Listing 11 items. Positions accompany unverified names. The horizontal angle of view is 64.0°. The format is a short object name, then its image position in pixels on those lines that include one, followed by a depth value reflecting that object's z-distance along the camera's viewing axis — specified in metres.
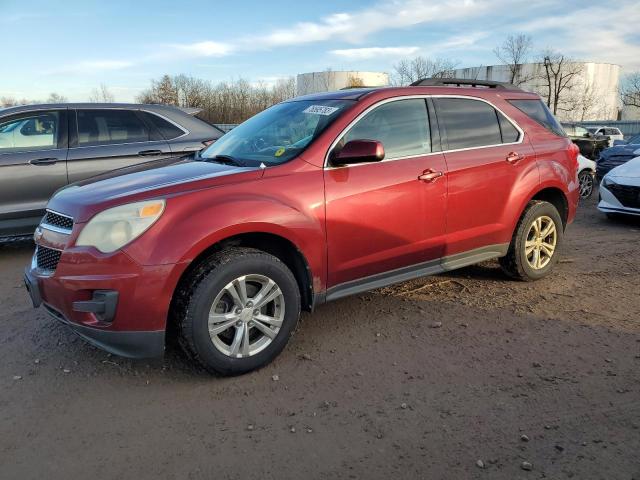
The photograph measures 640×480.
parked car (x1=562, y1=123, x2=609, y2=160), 13.38
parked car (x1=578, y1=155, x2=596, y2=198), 10.30
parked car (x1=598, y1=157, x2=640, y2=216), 7.32
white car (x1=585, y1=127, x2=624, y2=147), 26.76
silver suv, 5.80
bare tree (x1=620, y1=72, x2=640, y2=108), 54.41
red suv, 2.89
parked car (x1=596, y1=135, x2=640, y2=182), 10.52
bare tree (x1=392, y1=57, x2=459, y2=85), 49.31
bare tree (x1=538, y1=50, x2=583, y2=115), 49.50
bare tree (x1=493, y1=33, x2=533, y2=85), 48.94
